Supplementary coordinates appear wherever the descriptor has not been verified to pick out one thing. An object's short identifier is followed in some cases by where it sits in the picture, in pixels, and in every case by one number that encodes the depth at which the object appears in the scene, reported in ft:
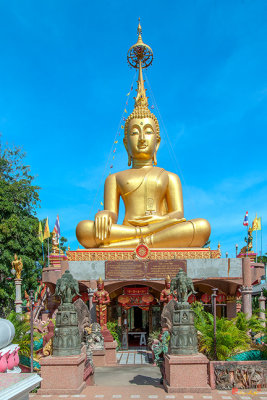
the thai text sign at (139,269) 49.67
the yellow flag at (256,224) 57.06
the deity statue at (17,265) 61.45
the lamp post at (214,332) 28.63
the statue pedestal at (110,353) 38.44
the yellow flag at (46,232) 63.09
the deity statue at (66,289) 25.84
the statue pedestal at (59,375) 22.85
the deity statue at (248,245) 53.36
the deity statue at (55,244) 52.80
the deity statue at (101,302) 43.14
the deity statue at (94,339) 37.65
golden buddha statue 54.49
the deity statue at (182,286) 26.22
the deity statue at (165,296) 43.60
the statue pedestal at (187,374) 22.68
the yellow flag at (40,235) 65.88
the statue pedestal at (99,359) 37.17
